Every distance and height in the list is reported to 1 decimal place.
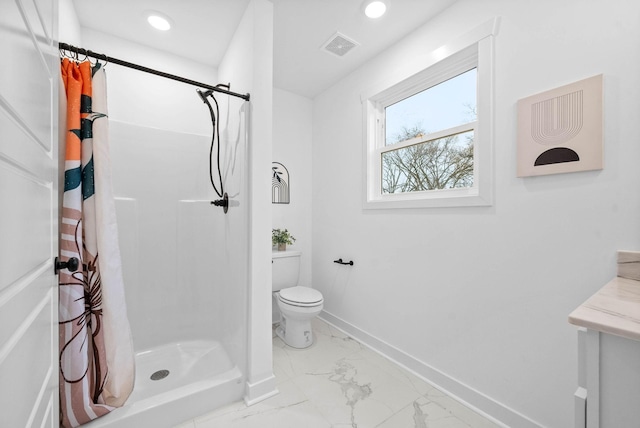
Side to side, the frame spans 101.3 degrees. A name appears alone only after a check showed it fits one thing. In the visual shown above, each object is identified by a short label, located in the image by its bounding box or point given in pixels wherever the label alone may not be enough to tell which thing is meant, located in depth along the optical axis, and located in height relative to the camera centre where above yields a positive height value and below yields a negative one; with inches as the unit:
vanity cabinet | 22.1 -13.9
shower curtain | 44.4 -10.8
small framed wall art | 104.6 +12.0
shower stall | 65.6 -11.2
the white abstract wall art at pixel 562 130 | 43.5 +14.7
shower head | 62.7 +28.8
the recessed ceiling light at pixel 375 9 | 63.5 +50.6
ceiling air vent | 75.9 +50.8
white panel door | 19.7 +0.2
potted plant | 100.5 -9.7
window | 57.9 +21.9
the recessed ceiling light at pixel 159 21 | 67.0 +51.0
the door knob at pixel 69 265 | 35.7 -6.9
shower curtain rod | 45.2 +28.9
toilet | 79.4 -27.7
